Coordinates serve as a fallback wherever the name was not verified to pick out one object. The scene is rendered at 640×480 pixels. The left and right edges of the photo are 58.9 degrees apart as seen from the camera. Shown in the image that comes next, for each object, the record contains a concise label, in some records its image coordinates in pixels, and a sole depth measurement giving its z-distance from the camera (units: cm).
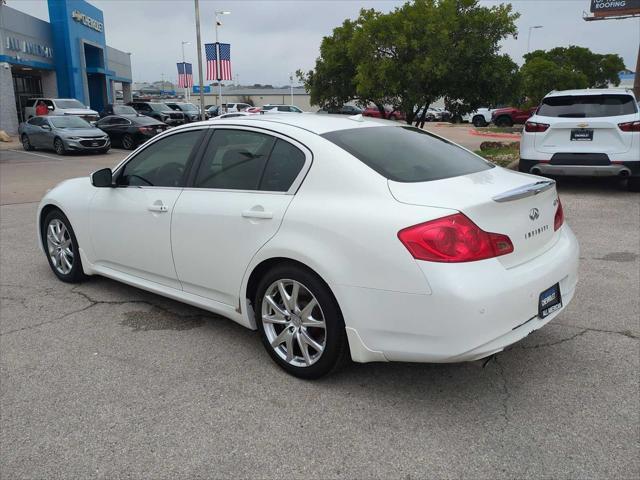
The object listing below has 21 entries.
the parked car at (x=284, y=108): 3458
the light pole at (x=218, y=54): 2842
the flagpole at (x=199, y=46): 2826
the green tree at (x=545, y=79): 2960
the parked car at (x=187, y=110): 3512
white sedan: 284
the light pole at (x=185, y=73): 4372
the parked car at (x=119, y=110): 2680
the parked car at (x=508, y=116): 3412
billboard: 4112
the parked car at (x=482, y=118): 3760
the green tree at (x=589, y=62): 4012
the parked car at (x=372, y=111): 3501
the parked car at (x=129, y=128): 2275
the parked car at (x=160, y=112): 3080
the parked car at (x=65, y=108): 2727
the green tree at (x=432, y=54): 1205
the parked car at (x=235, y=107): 4075
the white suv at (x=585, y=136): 876
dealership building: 3044
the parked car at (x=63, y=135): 2036
